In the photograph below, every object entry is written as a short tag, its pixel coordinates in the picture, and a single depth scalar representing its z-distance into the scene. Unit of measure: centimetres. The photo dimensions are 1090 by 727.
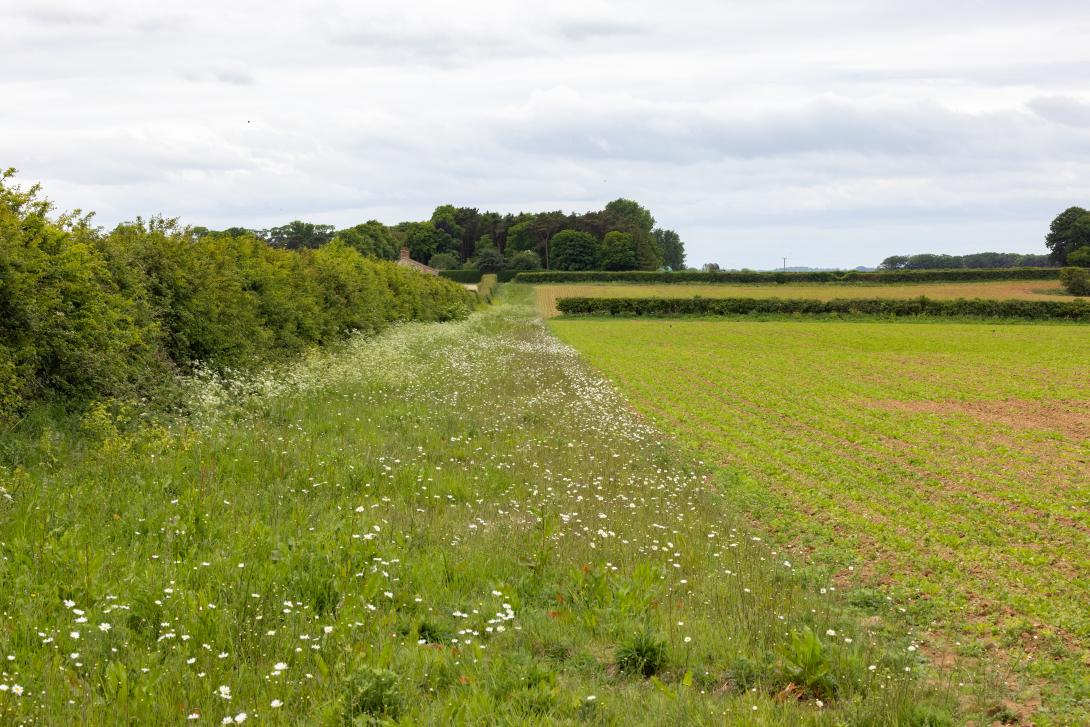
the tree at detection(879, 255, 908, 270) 19369
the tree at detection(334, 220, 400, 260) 13338
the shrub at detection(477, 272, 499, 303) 8891
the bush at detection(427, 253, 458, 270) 15300
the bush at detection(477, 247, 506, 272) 13588
